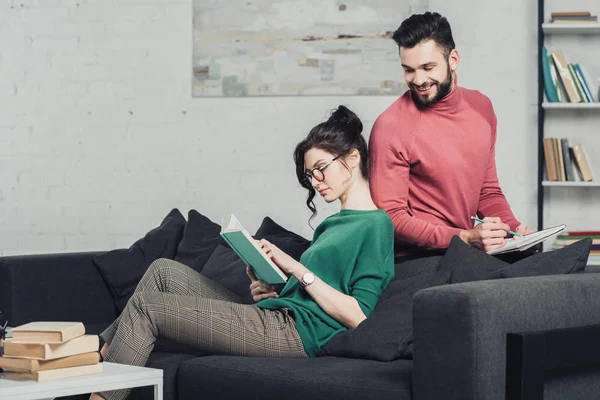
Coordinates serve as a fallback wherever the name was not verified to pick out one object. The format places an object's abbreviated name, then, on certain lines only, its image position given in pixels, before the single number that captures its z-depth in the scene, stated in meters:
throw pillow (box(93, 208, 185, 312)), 5.82
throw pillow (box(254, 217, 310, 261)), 5.14
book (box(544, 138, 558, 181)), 6.77
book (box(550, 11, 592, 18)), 6.75
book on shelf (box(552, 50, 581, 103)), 6.72
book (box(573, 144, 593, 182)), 6.75
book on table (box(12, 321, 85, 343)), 3.39
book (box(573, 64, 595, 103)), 6.72
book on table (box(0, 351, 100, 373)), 3.35
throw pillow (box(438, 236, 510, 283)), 4.09
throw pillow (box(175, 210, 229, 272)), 5.67
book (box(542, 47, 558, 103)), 6.75
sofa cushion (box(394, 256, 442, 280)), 4.45
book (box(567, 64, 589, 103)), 6.72
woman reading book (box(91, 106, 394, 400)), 4.04
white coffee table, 3.23
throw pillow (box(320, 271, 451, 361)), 3.97
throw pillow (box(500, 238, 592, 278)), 3.85
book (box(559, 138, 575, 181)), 6.77
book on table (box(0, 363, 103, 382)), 3.35
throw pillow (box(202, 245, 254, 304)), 5.09
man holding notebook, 4.53
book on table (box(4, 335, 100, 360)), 3.35
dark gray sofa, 3.05
